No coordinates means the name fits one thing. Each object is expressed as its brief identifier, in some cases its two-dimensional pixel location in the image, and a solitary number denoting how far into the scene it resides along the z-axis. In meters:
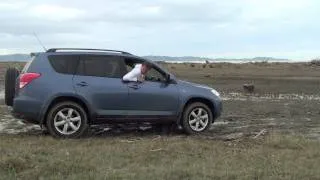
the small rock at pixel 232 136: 11.91
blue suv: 12.02
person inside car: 12.55
